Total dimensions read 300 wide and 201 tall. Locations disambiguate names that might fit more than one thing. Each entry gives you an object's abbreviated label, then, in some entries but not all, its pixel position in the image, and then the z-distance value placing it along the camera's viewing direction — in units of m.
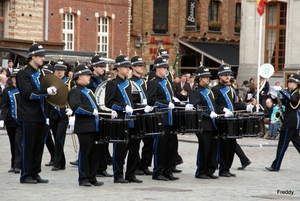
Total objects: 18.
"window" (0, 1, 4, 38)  38.44
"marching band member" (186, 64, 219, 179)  15.89
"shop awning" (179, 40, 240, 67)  49.75
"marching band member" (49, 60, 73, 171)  17.19
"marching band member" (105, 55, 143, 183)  14.81
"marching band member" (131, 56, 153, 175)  15.72
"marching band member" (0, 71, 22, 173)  16.38
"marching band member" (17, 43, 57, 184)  14.52
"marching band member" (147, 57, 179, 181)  15.64
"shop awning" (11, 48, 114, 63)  35.50
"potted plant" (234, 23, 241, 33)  54.22
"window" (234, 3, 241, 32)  54.25
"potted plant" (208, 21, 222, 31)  52.59
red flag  33.16
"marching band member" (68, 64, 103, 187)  14.26
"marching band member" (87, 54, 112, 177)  16.20
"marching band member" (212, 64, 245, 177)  16.42
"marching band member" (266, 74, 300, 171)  17.66
